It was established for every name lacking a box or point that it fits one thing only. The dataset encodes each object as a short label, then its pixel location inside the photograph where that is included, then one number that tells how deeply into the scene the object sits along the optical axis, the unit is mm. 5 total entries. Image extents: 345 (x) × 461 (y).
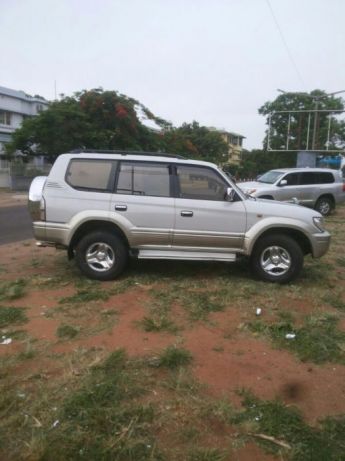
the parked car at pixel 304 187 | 13992
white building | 47719
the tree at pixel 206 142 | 54622
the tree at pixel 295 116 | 45281
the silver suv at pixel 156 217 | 6090
